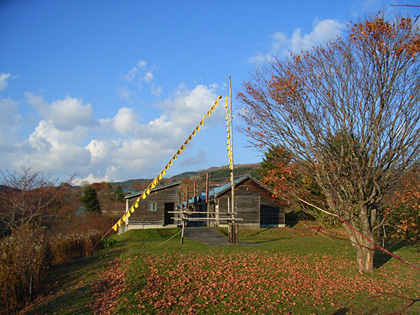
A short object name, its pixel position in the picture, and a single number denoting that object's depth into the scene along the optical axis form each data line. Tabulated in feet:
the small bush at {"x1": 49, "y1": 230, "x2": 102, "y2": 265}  53.11
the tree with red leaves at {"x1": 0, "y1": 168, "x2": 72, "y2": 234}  56.65
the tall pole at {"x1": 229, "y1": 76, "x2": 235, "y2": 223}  56.27
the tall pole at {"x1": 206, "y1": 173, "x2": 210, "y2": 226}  110.50
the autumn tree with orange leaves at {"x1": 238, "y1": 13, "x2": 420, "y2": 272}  29.94
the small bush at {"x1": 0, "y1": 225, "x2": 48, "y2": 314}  34.73
